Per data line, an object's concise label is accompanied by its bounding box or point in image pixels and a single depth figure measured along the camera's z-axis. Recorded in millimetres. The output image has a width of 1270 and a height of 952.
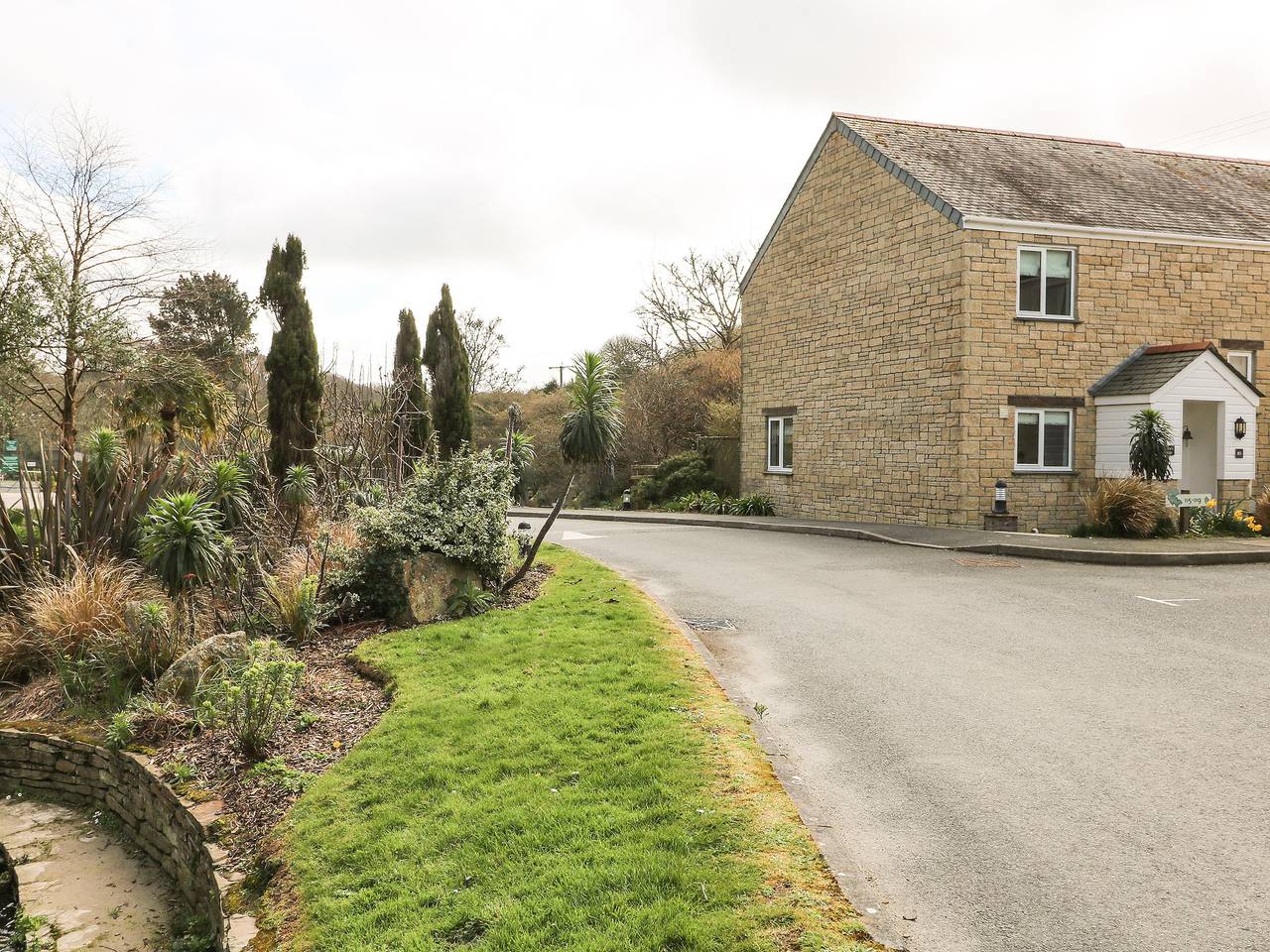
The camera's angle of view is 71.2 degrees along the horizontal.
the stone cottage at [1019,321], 17750
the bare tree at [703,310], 37406
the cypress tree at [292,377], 15281
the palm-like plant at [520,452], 14031
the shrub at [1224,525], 16266
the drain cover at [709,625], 9203
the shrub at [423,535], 9891
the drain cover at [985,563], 13281
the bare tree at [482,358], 47719
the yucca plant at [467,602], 9820
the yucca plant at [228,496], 10844
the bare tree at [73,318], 17906
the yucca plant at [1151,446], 16562
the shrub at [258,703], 6457
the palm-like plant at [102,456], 11773
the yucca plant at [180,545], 8477
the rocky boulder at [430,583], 9602
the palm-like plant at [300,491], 13180
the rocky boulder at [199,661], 7625
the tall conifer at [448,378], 19828
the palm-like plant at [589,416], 12820
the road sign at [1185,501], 15805
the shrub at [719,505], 23625
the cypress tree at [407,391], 15922
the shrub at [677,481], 26703
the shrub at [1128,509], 15648
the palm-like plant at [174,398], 18719
